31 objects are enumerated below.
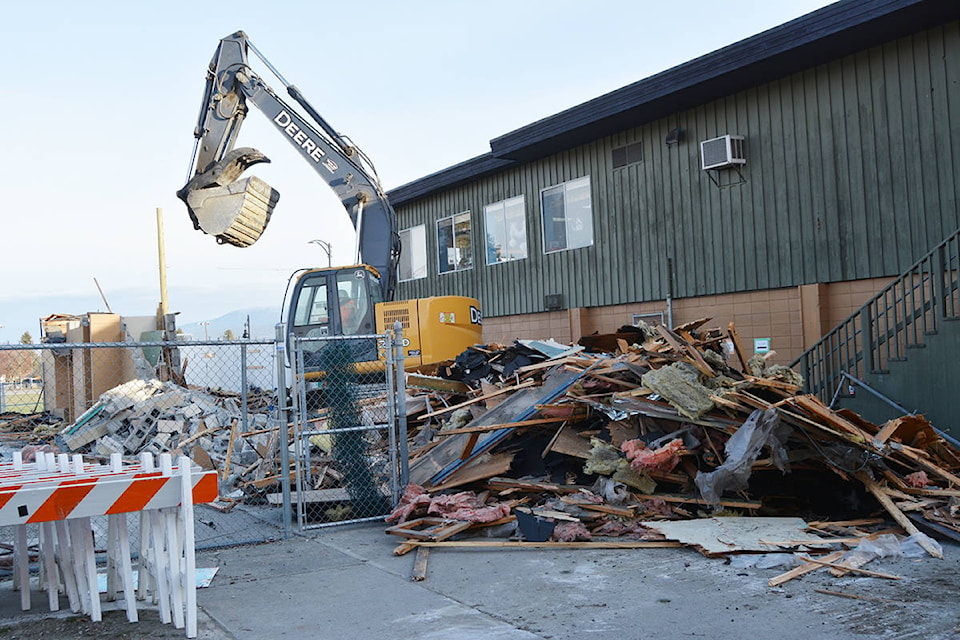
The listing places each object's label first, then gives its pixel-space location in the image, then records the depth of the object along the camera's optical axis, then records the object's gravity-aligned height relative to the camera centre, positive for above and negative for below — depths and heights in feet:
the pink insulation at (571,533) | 24.44 -5.76
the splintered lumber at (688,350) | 29.21 -0.67
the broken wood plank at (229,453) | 37.67 -4.61
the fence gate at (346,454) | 28.58 -3.87
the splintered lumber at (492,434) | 30.17 -3.29
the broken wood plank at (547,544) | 23.70 -5.97
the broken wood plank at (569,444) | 28.84 -3.72
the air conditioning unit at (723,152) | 47.29 +10.27
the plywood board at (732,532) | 22.27 -5.71
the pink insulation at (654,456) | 26.11 -3.87
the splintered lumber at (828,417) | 25.09 -2.80
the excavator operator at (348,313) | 47.70 +2.03
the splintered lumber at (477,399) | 33.04 -2.28
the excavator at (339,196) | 47.57 +8.57
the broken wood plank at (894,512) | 21.46 -5.44
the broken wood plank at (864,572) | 19.45 -5.91
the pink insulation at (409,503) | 27.26 -5.27
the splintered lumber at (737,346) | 32.48 -0.63
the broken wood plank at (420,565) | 21.31 -5.89
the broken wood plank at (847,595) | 18.02 -5.94
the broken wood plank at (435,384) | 38.17 -1.82
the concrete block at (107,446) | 47.33 -4.98
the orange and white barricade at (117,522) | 16.53 -3.49
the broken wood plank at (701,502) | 25.66 -5.33
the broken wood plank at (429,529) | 25.03 -5.71
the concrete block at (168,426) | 49.70 -4.15
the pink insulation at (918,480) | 25.62 -4.91
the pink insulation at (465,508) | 25.84 -5.32
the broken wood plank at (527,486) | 27.84 -4.96
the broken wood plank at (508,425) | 29.35 -2.98
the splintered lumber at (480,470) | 29.04 -4.51
